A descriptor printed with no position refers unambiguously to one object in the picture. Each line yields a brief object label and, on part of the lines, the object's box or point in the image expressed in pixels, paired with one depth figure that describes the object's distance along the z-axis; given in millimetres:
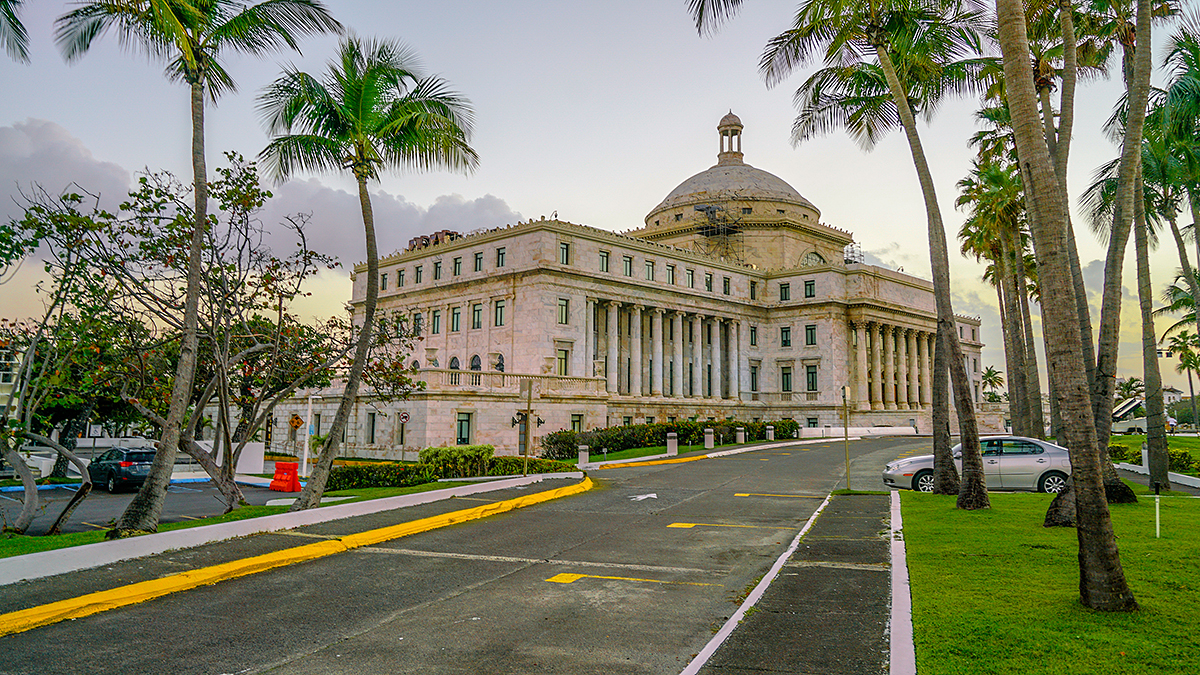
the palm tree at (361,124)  16016
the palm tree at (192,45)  12185
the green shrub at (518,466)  25142
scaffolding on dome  73219
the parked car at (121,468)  24975
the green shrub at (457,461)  23391
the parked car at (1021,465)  19188
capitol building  42000
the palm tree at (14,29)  13254
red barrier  25844
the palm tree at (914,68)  16797
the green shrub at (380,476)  22781
